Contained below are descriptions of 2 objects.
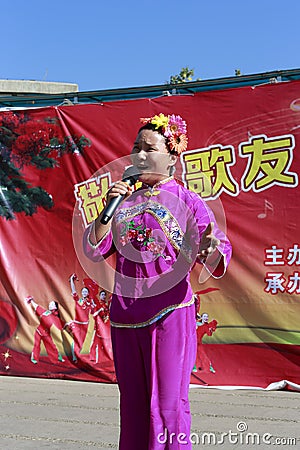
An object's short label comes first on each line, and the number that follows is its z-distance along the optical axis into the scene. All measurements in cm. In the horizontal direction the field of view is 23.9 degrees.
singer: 256
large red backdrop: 470
